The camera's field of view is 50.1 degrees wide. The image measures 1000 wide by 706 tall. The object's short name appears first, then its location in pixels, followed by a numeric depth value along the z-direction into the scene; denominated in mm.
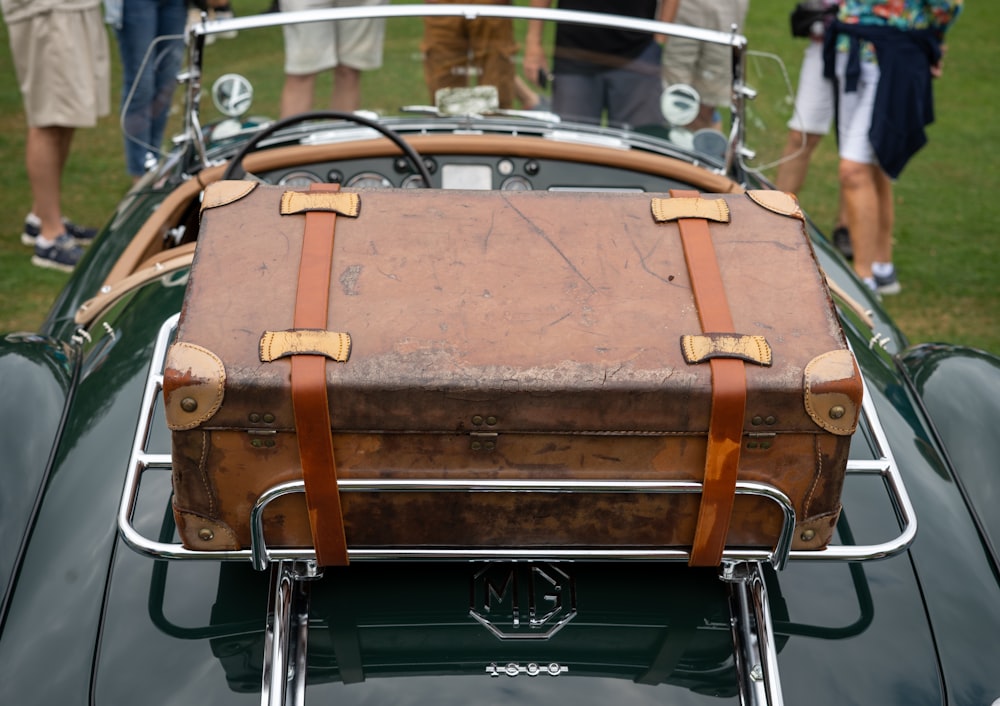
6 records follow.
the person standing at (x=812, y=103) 5690
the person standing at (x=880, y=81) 5176
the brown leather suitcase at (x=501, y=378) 1840
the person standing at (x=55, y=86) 5410
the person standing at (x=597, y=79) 4047
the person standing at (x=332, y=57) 3947
